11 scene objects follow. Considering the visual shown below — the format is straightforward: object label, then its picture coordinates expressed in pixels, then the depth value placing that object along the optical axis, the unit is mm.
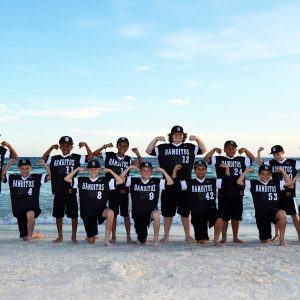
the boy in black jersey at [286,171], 8250
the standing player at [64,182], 8273
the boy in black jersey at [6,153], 8648
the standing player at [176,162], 8266
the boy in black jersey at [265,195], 8016
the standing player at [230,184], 8203
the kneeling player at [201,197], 7918
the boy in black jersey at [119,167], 8266
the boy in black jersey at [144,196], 7977
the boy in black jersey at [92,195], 8000
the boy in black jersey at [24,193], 8391
